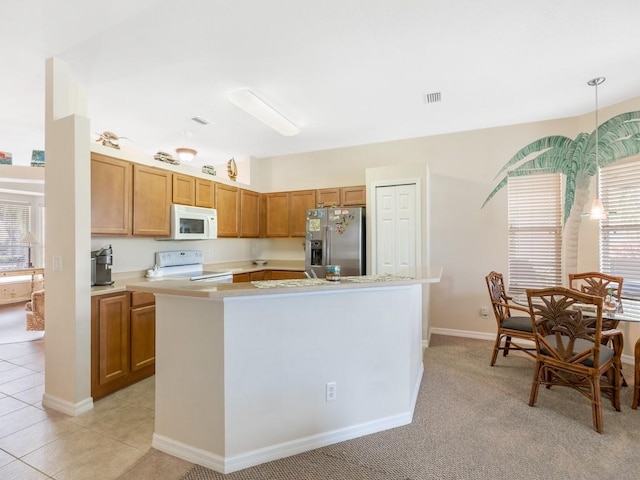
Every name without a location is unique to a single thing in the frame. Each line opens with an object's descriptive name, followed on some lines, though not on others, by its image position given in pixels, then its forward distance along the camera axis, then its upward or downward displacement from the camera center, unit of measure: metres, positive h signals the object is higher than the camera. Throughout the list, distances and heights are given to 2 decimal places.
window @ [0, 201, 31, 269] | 6.76 +0.20
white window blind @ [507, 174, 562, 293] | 4.03 +0.11
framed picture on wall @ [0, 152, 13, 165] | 3.91 +1.07
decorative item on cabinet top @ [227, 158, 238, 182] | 5.05 +1.18
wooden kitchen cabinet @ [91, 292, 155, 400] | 2.62 -0.93
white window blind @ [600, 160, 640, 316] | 3.41 +0.16
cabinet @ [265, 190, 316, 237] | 5.20 +0.50
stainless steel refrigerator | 4.41 +0.00
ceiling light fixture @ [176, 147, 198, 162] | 5.02 +1.47
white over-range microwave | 3.77 +0.23
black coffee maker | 2.89 -0.23
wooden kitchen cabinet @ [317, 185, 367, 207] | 4.80 +0.71
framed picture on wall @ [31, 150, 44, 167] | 3.17 +0.87
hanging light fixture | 3.02 +0.33
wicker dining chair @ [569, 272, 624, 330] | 3.22 -0.49
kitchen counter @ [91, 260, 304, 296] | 2.79 -0.44
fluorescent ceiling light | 3.18 +1.47
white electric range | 3.81 -0.35
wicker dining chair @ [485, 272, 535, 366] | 3.12 -0.88
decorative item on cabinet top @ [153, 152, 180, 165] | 3.72 +1.02
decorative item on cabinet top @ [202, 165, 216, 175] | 4.46 +1.05
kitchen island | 1.80 -0.81
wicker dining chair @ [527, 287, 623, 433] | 2.25 -0.88
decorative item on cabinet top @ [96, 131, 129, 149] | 3.09 +1.05
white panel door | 4.12 +0.18
